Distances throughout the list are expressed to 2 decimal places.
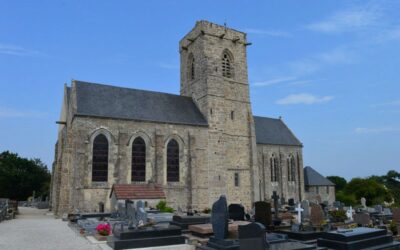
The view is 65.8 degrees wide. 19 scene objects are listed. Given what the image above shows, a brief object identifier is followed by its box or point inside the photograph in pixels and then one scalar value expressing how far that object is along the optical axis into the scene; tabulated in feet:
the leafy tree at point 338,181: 233.88
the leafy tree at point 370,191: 125.49
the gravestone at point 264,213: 43.16
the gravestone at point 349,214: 56.14
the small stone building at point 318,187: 128.16
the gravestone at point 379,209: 68.64
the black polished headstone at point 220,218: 30.58
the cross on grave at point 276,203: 49.39
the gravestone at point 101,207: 71.69
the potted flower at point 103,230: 42.16
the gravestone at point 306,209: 53.67
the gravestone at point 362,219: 46.26
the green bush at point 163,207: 69.52
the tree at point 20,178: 147.54
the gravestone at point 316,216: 41.63
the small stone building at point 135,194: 67.90
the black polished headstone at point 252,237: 23.76
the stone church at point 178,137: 74.33
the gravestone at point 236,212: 50.08
